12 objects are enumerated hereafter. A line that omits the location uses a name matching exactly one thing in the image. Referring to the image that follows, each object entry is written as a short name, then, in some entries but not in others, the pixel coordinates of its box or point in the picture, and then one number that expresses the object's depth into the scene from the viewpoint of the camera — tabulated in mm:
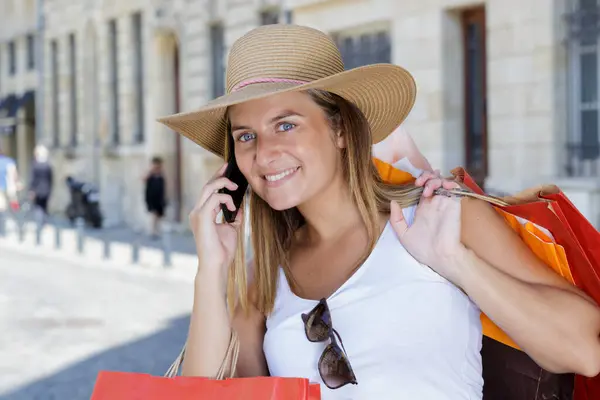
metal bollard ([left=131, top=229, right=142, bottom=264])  13956
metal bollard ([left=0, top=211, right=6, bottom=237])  19291
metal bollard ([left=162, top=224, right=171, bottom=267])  13102
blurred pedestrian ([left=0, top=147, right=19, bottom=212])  19422
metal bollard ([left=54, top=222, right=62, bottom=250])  16547
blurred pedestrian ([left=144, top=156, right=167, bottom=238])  17797
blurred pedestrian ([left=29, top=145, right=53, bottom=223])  20562
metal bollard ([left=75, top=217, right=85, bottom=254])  15480
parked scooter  21266
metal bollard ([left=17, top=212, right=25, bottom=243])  18058
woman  2115
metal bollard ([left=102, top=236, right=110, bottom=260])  14641
